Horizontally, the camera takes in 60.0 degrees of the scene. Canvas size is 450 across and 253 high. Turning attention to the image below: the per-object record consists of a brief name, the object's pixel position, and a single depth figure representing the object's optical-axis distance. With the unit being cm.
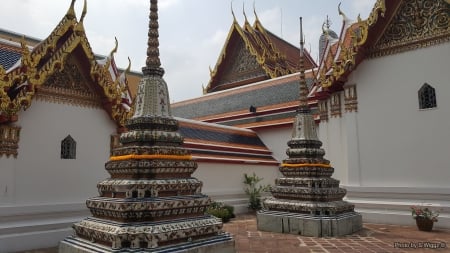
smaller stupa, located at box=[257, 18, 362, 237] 689
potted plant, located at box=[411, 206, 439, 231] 713
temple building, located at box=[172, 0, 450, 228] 786
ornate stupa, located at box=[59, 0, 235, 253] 401
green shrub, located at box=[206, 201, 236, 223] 879
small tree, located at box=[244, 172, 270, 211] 1115
